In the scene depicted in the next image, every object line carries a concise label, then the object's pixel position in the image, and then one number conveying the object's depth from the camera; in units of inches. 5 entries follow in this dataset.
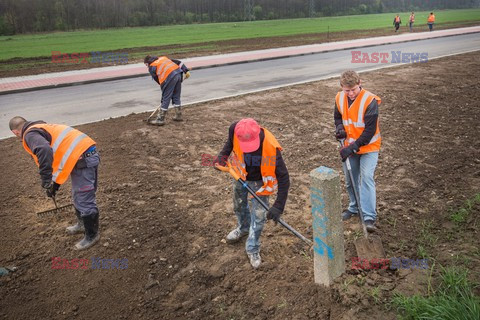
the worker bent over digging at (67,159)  164.7
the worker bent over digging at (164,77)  350.9
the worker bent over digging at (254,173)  142.0
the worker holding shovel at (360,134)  174.7
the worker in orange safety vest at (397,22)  1283.6
